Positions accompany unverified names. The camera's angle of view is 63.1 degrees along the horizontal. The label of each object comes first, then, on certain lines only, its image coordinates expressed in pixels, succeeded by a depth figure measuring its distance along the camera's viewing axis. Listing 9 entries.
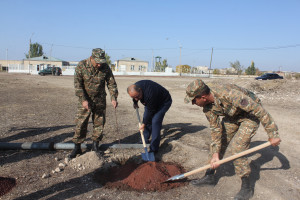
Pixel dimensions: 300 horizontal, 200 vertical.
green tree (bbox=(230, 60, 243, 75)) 61.34
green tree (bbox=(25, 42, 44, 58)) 77.81
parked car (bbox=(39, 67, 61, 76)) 34.72
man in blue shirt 4.21
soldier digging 2.92
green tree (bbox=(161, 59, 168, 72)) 67.20
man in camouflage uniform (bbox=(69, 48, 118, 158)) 4.27
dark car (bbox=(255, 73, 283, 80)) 26.38
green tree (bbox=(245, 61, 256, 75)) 60.41
